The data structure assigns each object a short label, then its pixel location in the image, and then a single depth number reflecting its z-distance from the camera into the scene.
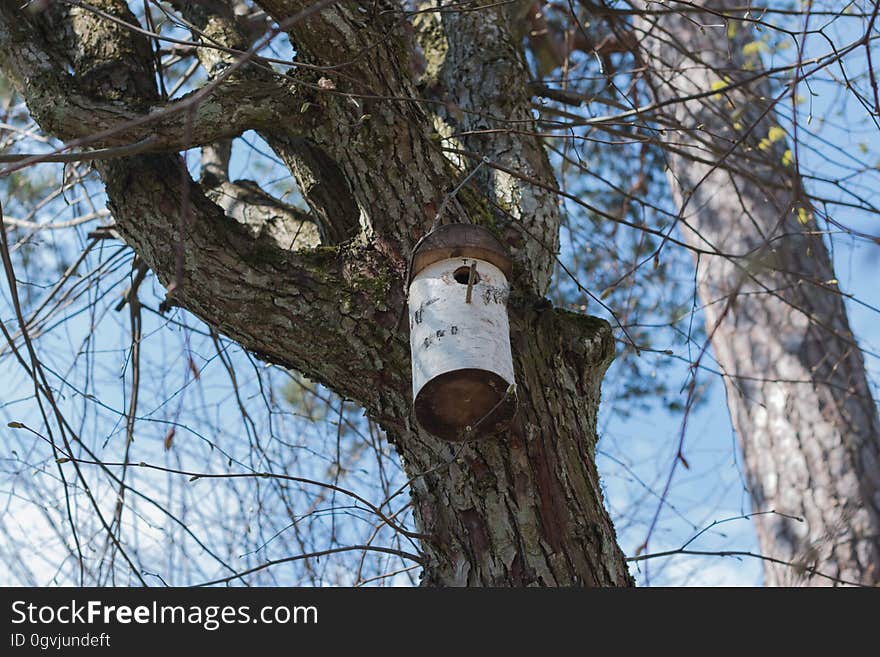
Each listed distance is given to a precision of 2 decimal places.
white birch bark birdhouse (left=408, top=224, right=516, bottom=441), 3.75
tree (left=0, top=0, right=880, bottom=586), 4.10
